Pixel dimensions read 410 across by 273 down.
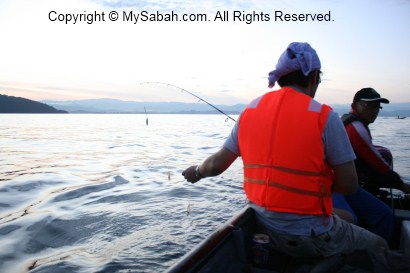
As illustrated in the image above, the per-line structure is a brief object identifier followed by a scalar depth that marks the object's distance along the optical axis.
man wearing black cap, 4.34
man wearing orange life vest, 2.35
